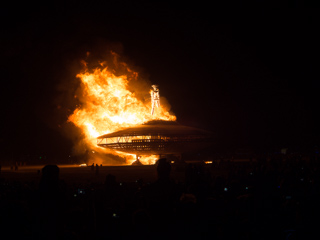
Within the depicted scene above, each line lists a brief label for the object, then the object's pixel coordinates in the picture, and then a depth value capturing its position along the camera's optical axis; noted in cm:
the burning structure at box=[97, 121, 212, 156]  6988
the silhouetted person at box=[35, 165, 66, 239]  662
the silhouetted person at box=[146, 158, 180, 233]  742
